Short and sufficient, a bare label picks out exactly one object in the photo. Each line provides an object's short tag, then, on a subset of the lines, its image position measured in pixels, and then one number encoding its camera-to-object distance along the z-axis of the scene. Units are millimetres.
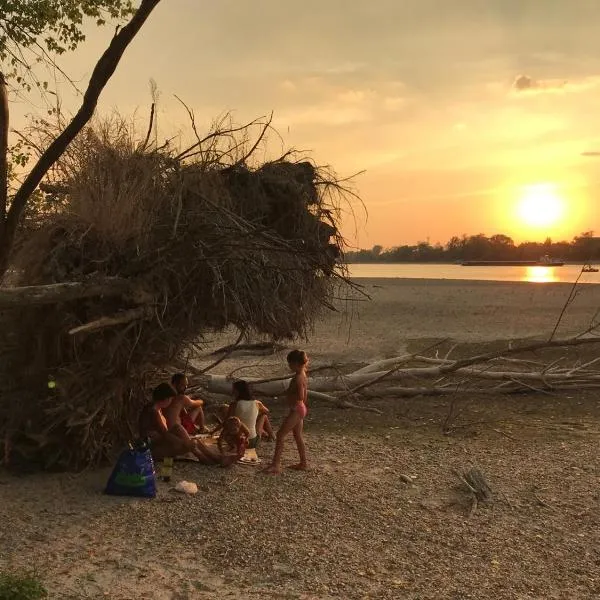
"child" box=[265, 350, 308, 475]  7070
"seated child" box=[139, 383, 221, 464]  6887
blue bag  6133
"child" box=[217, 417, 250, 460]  7344
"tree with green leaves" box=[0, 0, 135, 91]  5926
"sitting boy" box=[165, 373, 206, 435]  7062
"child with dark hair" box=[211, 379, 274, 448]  7758
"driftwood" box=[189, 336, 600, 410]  10766
